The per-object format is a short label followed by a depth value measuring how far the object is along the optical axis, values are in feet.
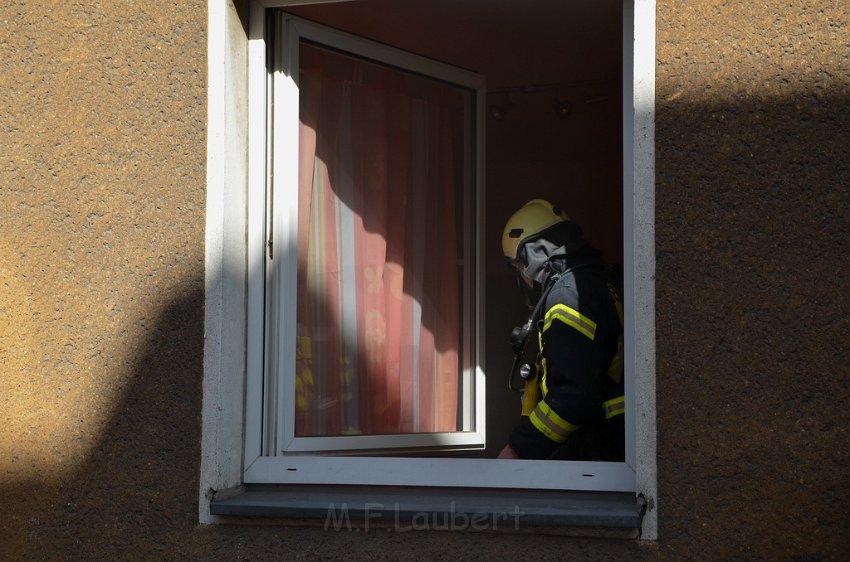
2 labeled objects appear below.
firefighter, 23.67
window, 21.56
